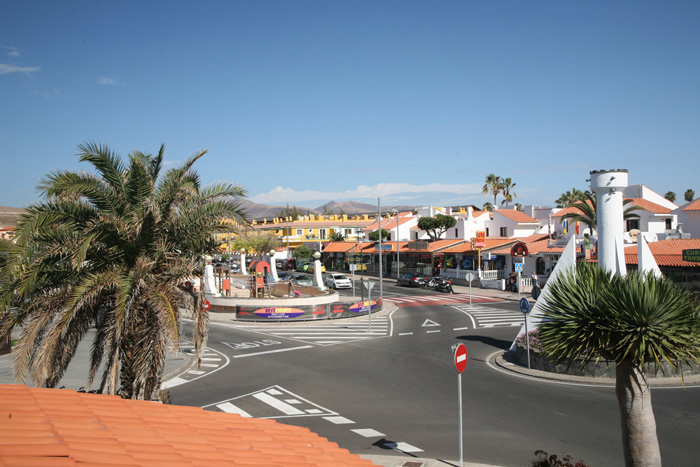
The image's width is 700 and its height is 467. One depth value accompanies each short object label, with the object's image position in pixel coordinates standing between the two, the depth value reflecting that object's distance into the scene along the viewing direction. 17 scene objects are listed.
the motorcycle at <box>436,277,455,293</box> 44.81
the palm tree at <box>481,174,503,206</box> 84.38
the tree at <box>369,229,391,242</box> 73.56
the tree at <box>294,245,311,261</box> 73.56
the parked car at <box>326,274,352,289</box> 48.01
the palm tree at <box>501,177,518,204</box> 84.38
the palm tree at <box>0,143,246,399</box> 9.46
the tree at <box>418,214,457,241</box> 62.91
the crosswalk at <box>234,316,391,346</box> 24.88
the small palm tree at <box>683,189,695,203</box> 80.19
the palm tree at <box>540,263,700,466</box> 7.34
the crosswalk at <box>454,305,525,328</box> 27.95
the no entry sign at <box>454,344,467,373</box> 10.45
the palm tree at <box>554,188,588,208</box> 71.31
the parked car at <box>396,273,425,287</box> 49.19
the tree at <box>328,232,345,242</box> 85.31
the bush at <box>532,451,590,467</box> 8.12
